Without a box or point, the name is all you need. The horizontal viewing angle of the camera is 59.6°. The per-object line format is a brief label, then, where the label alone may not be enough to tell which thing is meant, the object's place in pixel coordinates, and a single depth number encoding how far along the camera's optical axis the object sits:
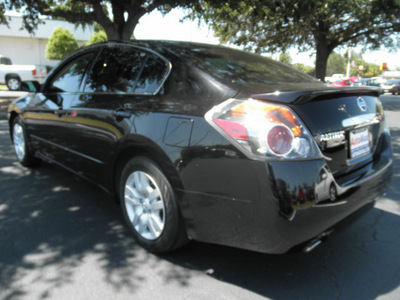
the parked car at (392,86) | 34.14
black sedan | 2.05
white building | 39.81
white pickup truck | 21.28
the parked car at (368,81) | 37.55
